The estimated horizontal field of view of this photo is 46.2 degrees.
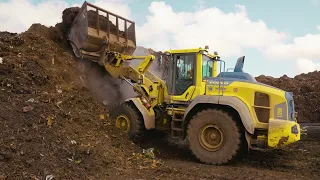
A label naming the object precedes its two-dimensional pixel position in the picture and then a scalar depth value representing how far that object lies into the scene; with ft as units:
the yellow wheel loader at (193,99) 25.09
